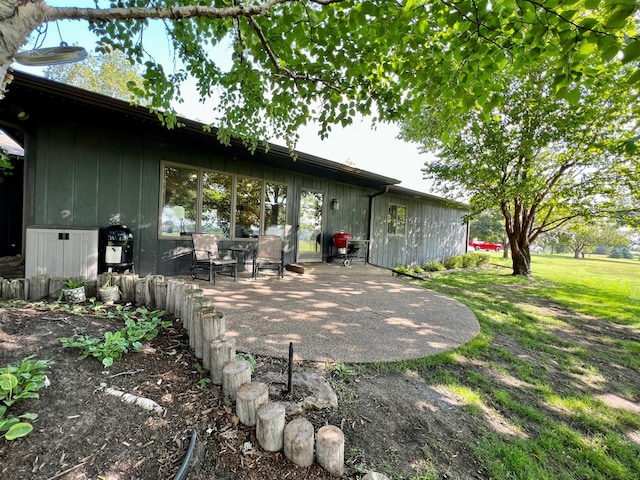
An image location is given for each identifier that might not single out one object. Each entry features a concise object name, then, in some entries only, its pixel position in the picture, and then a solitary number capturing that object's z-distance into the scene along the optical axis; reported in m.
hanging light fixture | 1.52
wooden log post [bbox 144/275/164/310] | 2.42
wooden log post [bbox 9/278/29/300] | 2.29
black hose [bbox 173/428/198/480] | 0.94
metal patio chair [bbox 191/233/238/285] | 4.69
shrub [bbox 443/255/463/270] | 11.00
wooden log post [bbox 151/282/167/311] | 2.37
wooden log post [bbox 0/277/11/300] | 2.29
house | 3.83
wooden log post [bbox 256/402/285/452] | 1.23
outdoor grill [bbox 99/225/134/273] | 4.08
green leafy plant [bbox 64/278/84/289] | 2.37
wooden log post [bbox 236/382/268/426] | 1.31
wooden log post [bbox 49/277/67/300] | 2.36
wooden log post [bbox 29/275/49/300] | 2.34
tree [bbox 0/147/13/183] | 4.83
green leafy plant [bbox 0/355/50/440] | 0.94
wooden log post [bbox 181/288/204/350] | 1.82
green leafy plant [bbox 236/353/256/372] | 1.96
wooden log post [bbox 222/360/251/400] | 1.45
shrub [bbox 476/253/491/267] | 11.54
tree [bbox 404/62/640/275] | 6.51
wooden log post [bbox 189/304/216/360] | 1.71
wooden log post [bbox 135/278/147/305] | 2.45
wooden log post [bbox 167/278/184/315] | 2.31
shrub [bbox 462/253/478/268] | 11.23
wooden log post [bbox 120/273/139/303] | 2.47
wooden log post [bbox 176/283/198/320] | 2.19
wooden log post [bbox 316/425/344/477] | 1.19
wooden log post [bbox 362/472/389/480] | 1.08
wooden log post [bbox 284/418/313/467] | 1.19
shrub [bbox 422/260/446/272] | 10.34
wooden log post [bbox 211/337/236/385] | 1.55
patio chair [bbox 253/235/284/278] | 5.74
